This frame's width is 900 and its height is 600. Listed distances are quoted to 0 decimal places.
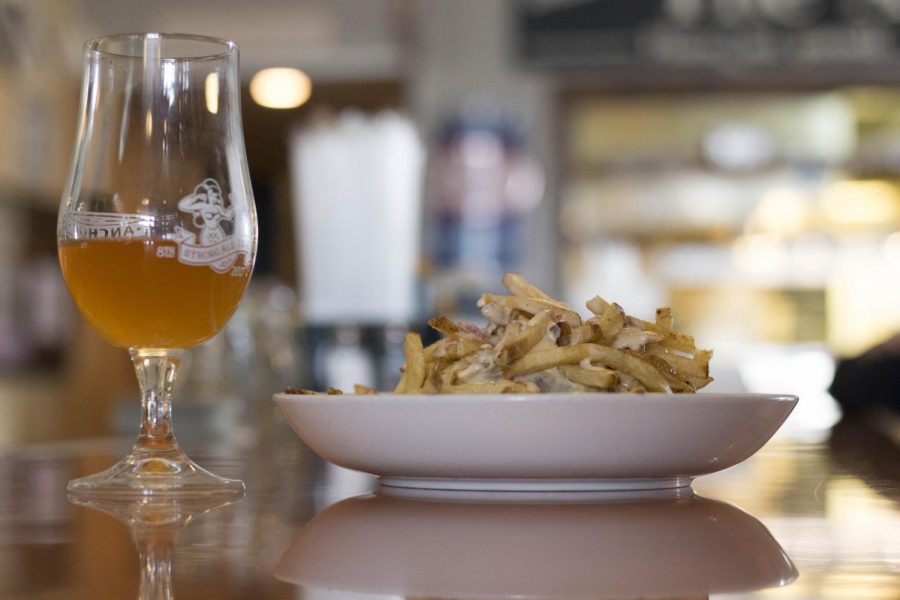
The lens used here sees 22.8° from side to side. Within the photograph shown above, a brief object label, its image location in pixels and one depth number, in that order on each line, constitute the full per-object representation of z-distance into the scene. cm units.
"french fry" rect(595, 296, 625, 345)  79
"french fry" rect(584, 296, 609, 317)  80
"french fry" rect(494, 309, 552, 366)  77
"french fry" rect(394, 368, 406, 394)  81
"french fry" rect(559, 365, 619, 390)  77
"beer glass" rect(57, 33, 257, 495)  85
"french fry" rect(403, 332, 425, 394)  80
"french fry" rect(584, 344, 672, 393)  78
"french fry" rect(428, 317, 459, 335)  81
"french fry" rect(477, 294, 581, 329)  80
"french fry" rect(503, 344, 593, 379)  78
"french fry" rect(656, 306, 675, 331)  81
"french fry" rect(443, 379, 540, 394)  77
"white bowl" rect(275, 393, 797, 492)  75
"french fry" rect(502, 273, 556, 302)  82
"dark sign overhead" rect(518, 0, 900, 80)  408
